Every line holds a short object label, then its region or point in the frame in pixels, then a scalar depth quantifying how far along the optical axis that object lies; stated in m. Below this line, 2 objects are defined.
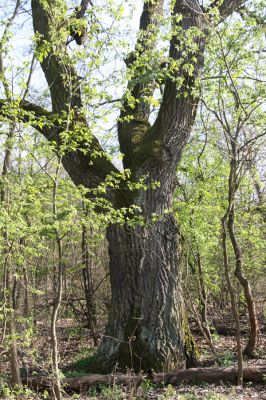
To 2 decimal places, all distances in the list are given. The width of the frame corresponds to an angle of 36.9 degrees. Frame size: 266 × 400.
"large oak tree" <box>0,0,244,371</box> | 5.96
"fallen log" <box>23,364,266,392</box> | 5.51
